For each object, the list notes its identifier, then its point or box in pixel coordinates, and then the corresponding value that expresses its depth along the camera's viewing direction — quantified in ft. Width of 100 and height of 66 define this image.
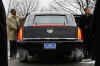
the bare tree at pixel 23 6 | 140.15
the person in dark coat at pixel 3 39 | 8.42
